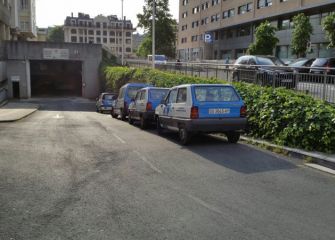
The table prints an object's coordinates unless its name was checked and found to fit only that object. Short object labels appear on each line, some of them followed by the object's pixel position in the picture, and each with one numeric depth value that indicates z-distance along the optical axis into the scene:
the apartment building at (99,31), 144.25
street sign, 64.12
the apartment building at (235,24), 40.06
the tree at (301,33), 36.19
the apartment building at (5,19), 48.41
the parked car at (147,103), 15.00
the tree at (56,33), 146.50
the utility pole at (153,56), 30.28
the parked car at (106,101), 31.83
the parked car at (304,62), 22.22
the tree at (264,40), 39.66
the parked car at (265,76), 13.22
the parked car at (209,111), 10.45
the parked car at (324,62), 21.45
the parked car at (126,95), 19.45
